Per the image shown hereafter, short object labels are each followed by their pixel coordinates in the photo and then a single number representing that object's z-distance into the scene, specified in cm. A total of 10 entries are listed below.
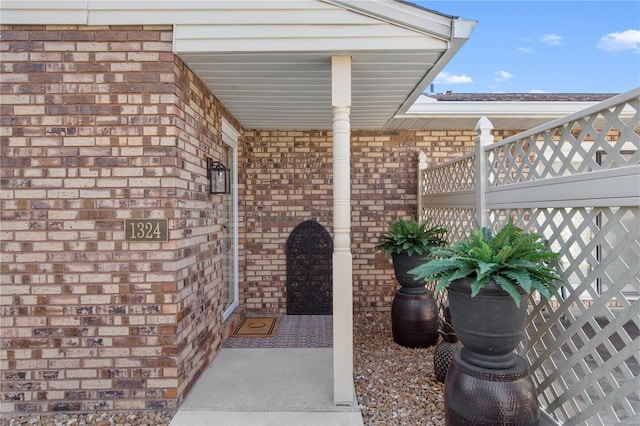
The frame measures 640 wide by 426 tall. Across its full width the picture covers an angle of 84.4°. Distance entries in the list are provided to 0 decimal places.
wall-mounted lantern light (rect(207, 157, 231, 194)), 342
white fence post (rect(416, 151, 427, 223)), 492
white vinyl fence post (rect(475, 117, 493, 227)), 316
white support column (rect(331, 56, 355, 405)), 270
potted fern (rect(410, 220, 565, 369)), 202
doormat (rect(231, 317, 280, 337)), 416
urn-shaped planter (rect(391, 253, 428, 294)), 376
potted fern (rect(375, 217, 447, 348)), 375
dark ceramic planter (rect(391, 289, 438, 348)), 374
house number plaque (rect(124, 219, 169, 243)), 264
